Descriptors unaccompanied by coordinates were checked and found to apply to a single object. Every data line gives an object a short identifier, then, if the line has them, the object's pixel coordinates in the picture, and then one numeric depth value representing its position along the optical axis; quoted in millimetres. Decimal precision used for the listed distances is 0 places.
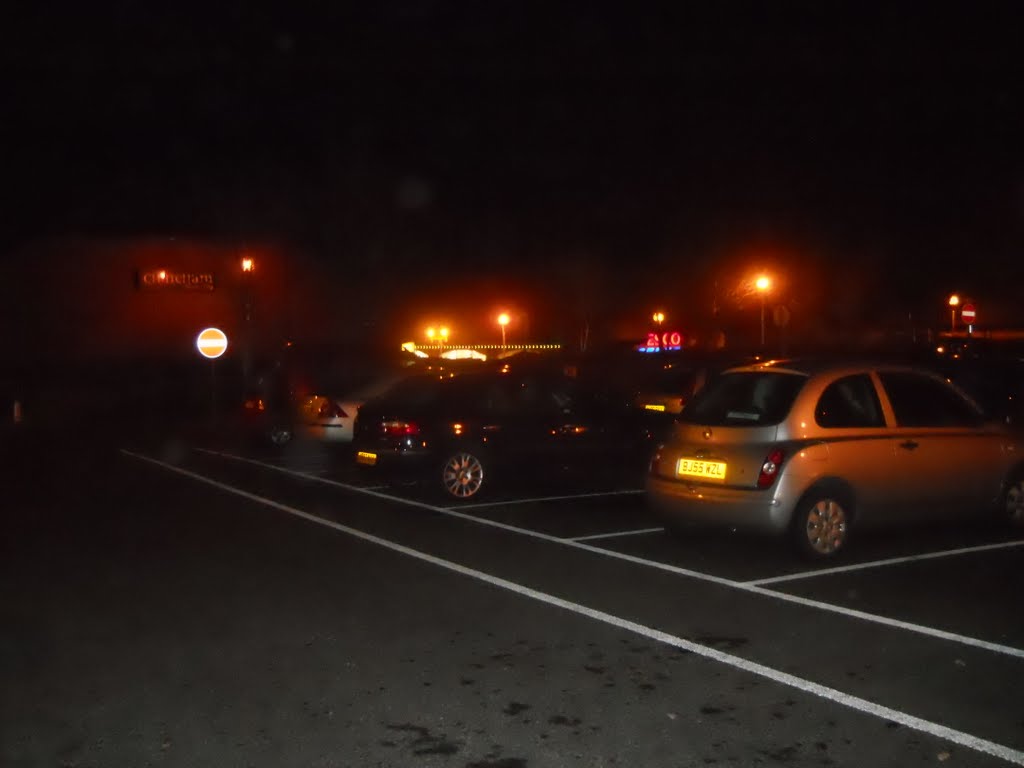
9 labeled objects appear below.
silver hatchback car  8930
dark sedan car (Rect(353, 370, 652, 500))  13102
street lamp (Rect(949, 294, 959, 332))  25594
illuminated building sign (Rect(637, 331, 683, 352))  23141
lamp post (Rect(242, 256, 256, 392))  24594
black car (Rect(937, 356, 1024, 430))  14281
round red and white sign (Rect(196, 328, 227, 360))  22797
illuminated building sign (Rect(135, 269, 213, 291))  33375
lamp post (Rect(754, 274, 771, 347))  25425
